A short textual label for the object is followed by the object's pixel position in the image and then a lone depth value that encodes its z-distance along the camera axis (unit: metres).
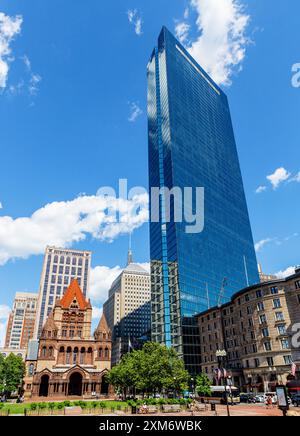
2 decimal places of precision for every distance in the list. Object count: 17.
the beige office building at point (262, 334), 58.03
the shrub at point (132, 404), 34.42
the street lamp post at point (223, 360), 75.81
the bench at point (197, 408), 37.74
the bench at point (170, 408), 36.47
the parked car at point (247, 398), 51.51
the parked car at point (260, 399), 50.39
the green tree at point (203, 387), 53.99
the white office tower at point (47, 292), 186.88
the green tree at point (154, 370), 52.34
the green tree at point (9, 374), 80.56
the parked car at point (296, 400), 39.28
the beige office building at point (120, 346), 197.25
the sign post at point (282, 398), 17.19
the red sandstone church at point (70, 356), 83.19
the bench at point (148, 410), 33.69
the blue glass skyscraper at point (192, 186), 90.38
